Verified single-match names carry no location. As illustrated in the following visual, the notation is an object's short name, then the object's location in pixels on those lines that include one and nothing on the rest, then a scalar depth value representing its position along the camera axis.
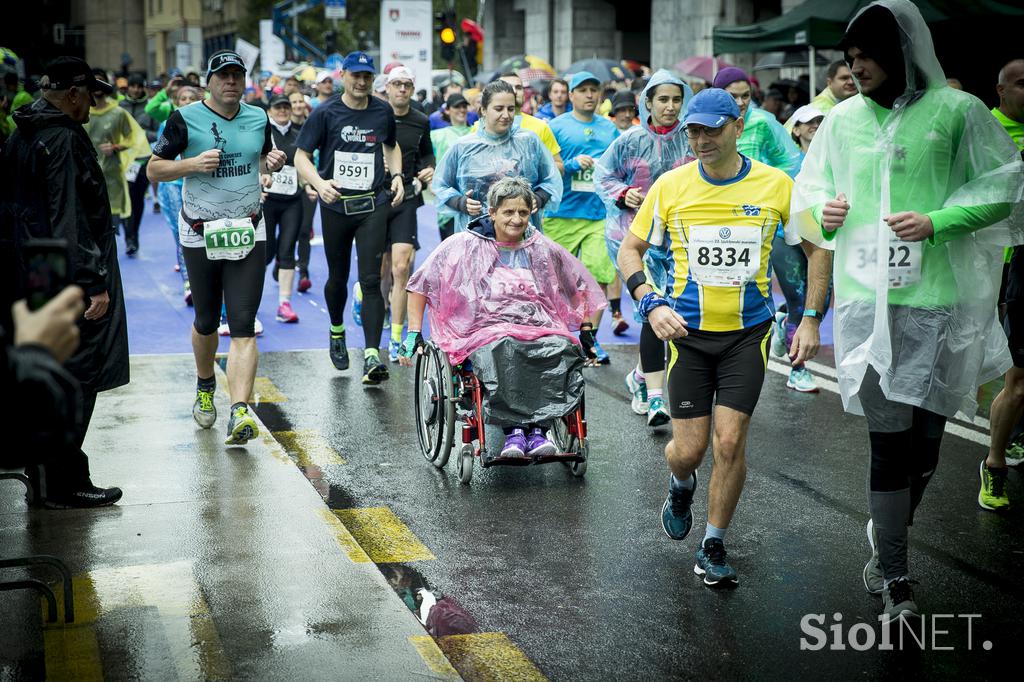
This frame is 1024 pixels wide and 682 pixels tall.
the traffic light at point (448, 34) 28.94
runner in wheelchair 6.71
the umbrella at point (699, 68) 23.39
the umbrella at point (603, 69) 25.23
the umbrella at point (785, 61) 22.58
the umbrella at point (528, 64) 28.38
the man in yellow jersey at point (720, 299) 5.18
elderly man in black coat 5.83
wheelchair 6.74
